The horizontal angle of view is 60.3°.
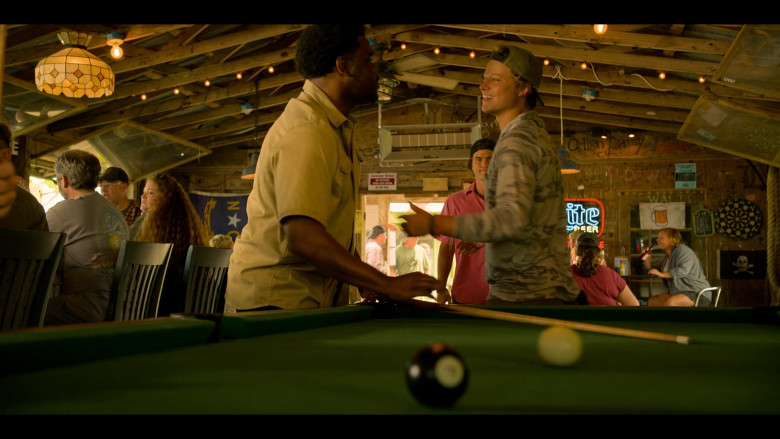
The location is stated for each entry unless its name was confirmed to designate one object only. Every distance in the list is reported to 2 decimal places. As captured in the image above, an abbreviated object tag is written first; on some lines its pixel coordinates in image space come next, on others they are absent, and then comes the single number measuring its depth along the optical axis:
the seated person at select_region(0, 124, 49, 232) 3.32
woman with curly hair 4.18
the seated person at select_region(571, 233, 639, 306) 4.75
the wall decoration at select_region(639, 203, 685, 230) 10.39
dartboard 10.12
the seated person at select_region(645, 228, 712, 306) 7.39
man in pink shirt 4.02
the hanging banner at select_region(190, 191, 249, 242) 11.92
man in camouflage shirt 2.35
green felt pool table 0.98
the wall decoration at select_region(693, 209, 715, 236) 10.27
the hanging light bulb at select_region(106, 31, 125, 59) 5.37
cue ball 1.34
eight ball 0.92
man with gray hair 3.64
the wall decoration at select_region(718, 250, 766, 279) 10.05
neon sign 10.61
